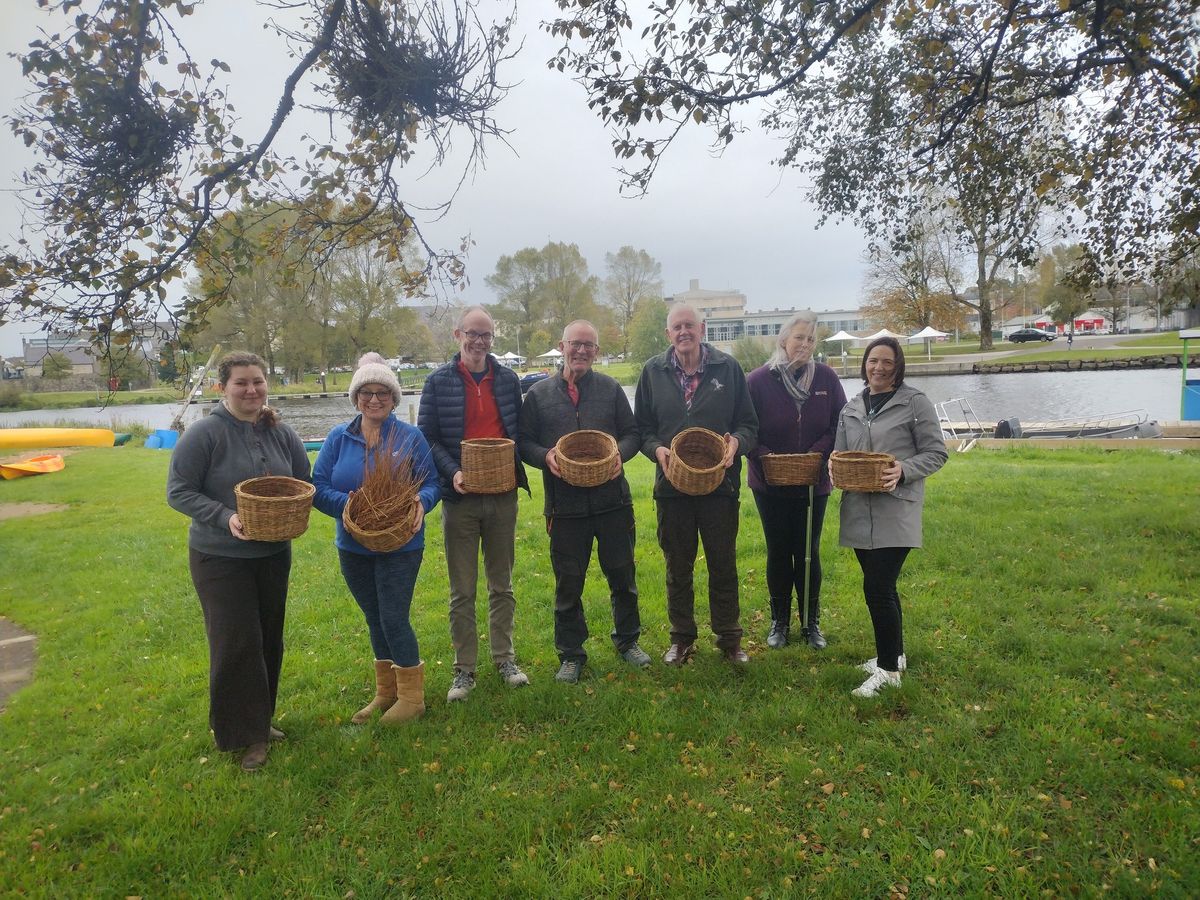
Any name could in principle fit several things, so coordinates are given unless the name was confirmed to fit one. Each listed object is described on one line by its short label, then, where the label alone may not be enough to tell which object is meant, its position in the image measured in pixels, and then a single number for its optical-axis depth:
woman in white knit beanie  3.69
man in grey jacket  4.20
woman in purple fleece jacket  4.38
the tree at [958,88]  4.90
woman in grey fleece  3.33
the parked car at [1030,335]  59.53
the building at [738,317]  73.62
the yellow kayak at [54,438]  19.80
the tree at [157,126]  3.94
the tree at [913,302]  40.66
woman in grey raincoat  3.73
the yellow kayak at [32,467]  14.12
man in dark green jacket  4.27
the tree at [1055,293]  36.62
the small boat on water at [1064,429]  14.84
